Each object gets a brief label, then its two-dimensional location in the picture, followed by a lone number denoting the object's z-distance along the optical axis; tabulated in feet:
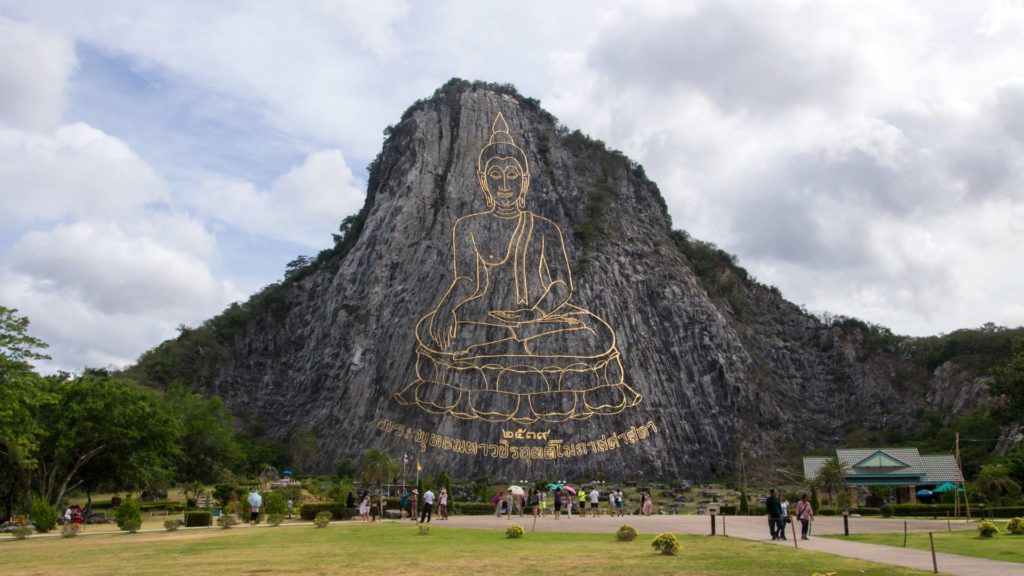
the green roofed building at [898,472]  163.93
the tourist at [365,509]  113.70
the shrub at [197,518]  107.65
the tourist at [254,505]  109.70
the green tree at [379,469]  170.40
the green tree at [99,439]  125.08
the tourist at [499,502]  120.89
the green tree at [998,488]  133.08
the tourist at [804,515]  77.56
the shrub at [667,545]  60.64
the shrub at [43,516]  98.27
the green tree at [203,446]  192.75
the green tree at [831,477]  156.15
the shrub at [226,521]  102.47
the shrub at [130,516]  97.96
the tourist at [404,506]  123.03
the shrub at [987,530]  77.61
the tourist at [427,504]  96.49
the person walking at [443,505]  114.01
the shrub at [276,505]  107.14
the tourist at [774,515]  76.59
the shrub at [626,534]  74.23
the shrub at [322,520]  99.50
